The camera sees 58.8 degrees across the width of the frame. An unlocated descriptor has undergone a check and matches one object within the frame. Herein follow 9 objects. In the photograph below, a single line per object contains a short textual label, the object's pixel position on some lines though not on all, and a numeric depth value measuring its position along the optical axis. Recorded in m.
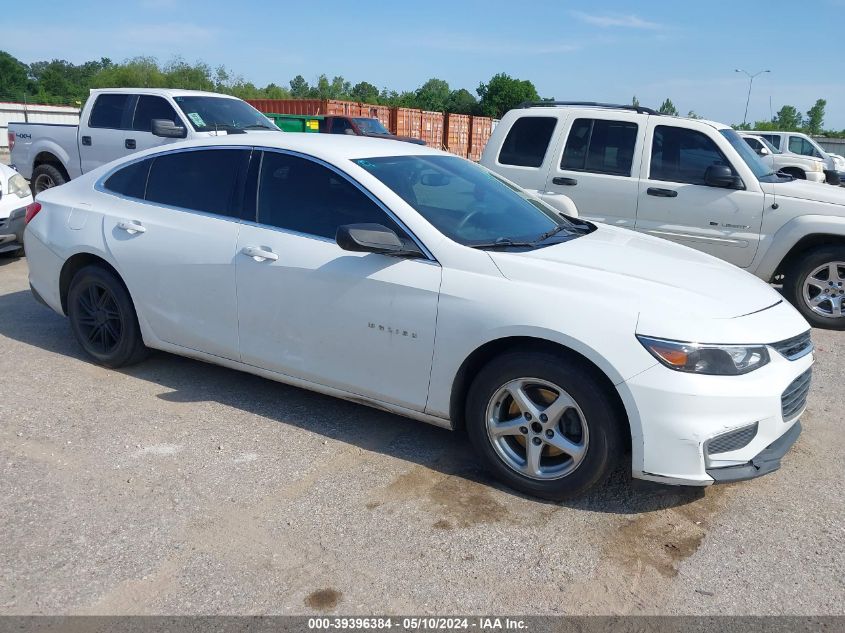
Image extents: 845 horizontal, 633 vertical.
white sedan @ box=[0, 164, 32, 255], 7.95
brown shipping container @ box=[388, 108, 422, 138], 34.78
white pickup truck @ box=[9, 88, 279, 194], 10.09
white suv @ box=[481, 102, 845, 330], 7.07
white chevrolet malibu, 3.30
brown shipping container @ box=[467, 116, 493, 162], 41.82
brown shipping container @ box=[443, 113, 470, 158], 38.97
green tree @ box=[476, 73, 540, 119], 91.38
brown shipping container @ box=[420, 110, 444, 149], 36.78
